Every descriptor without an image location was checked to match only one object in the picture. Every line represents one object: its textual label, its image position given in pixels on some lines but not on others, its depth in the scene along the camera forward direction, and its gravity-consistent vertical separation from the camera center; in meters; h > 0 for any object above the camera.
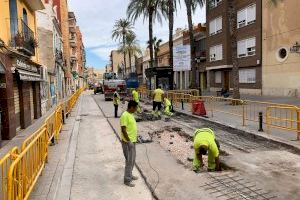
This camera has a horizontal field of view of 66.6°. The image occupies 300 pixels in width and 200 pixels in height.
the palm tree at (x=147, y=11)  25.41 +8.90
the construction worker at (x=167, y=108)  12.88 -1.16
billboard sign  18.64 +2.45
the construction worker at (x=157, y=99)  12.71 -0.62
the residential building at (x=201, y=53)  28.55 +4.36
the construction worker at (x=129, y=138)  4.60 -0.99
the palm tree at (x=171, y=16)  21.75 +6.92
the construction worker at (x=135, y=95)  14.09 -0.41
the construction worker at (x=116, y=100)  12.75 -0.63
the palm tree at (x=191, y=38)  19.25 +4.15
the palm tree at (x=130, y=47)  48.98 +9.51
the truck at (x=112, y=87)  23.93 +0.21
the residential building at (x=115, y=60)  92.43 +11.85
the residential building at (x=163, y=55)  38.15 +5.76
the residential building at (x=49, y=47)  20.93 +4.30
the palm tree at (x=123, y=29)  47.87 +12.55
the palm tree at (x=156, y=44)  40.68 +8.36
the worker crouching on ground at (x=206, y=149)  4.94 -1.34
